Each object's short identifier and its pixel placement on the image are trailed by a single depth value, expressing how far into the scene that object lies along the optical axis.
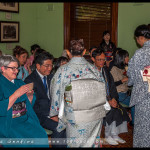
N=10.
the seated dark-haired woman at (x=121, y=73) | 2.89
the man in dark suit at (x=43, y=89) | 2.13
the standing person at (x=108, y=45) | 4.05
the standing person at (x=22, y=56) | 2.94
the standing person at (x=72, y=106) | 1.81
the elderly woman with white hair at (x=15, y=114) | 1.77
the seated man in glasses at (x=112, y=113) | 2.56
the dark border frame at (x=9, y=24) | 4.45
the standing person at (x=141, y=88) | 2.06
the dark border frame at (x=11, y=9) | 4.42
